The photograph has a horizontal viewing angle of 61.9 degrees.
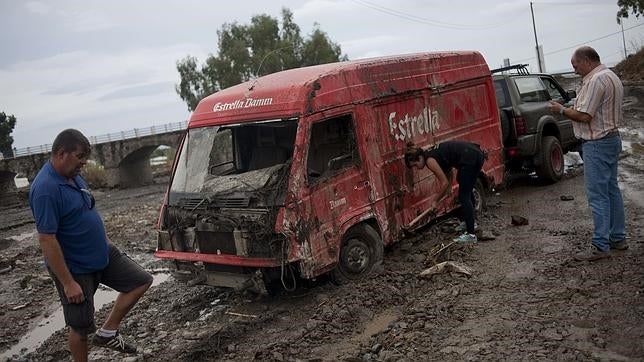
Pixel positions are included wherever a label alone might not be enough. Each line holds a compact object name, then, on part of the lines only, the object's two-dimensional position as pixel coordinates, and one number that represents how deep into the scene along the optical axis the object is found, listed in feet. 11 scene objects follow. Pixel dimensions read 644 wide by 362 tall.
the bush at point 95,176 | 136.15
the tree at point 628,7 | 104.77
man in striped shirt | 16.71
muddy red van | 17.35
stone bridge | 131.64
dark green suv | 31.68
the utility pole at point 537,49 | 122.21
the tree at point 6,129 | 181.17
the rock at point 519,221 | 24.45
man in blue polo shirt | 12.22
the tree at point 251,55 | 159.53
